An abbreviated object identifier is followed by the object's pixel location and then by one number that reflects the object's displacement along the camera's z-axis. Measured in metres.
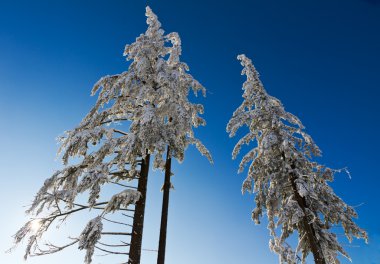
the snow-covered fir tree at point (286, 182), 13.87
